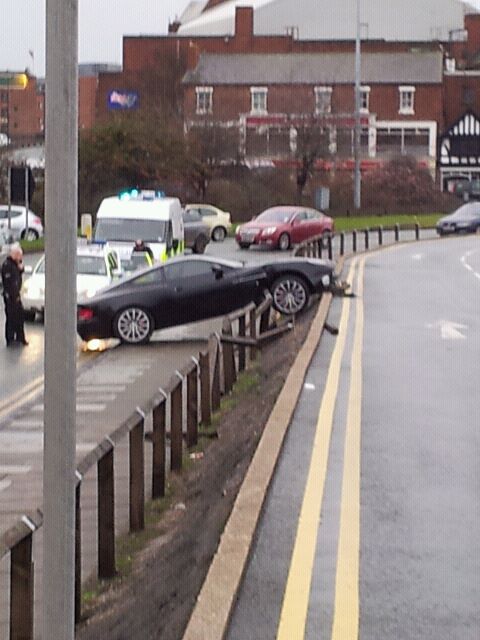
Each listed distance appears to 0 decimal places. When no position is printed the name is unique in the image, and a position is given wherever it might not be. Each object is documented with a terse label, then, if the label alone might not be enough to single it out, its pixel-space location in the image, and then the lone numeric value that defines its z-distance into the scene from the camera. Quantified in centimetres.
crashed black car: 2391
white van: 3303
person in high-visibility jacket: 3084
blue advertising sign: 8096
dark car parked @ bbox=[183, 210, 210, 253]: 4741
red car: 4903
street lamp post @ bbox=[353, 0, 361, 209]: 6175
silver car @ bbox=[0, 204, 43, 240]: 5012
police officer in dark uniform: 2330
